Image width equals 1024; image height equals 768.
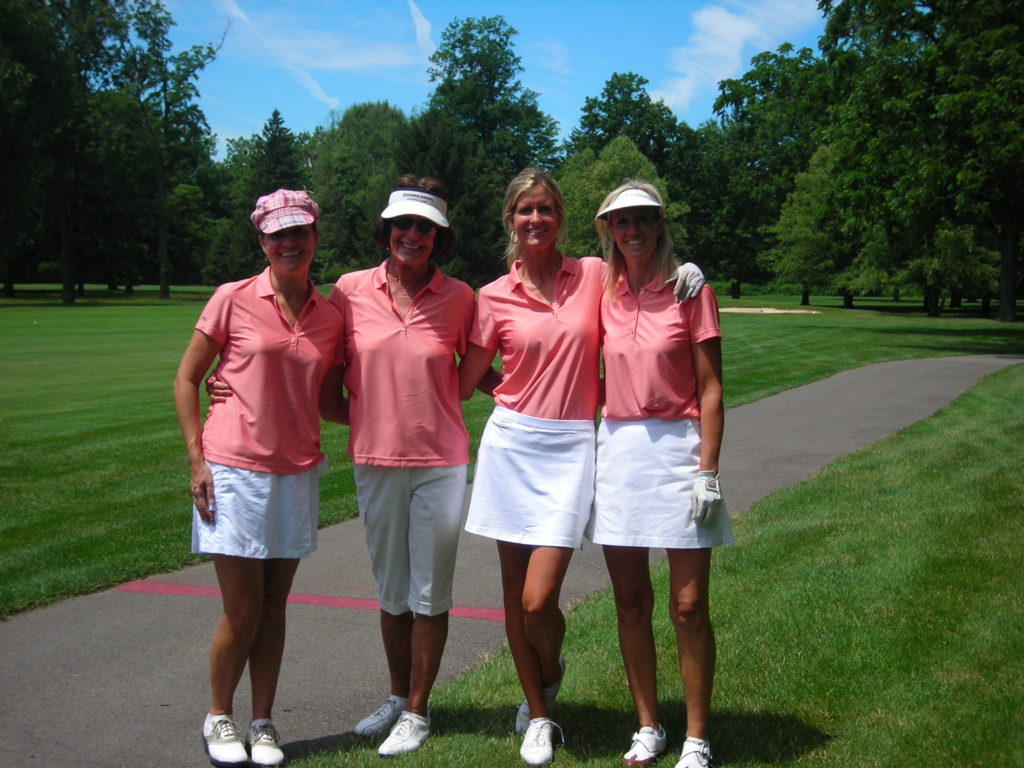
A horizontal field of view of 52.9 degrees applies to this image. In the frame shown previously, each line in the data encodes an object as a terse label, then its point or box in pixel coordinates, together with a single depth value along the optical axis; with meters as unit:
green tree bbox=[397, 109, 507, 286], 52.09
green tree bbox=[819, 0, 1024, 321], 22.52
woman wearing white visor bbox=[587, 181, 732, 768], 3.61
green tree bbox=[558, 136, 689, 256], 61.44
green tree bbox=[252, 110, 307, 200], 71.56
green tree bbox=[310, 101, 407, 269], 68.12
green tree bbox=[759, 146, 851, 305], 57.25
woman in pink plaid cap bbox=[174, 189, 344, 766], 3.78
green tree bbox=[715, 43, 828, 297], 69.38
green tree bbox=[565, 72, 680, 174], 80.12
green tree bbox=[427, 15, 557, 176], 76.19
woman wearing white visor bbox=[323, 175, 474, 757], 3.95
